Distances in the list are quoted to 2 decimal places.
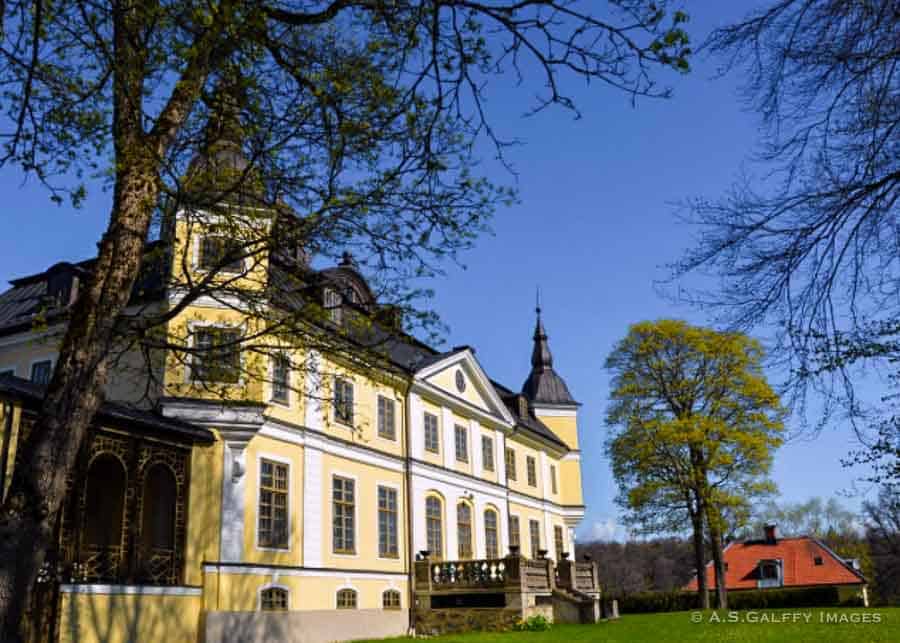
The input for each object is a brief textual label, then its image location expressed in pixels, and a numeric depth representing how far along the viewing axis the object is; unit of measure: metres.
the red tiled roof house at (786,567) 43.47
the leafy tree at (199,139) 6.22
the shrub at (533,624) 20.70
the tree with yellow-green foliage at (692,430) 28.45
